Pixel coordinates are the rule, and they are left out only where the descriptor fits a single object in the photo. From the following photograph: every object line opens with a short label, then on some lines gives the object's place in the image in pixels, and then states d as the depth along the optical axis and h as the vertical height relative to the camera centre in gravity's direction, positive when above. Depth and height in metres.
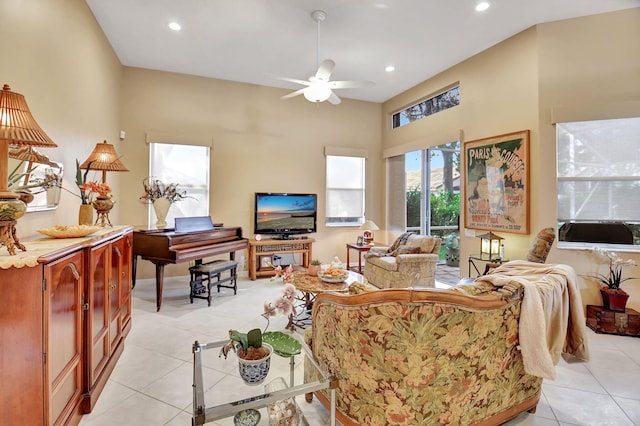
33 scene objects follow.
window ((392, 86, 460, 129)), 4.88 +1.93
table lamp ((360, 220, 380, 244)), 5.75 -0.30
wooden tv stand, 5.09 -0.65
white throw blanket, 1.54 -0.57
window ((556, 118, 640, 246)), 3.40 +0.39
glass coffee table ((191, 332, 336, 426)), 1.26 -0.94
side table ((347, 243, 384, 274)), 5.39 -0.63
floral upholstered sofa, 1.36 -0.68
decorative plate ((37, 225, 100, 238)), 1.84 -0.11
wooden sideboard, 1.28 -0.59
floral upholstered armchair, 4.21 -0.73
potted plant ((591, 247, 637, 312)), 3.18 -0.75
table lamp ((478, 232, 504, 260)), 3.84 -0.41
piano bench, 3.91 -0.82
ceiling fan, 3.31 +1.51
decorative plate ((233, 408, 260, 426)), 1.50 -1.03
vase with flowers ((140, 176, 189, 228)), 4.39 +0.32
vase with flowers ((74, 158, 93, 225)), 2.46 +0.03
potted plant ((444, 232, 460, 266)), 5.93 -0.71
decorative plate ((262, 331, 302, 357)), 1.73 -0.78
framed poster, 3.72 +0.42
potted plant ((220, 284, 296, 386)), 1.47 -0.71
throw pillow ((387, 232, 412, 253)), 4.80 -0.45
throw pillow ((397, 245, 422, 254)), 4.49 -0.55
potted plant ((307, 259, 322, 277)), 3.35 -0.62
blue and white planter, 1.46 -0.77
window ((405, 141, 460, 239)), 5.39 +0.44
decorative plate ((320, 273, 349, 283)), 3.06 -0.67
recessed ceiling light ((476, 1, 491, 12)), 3.23 +2.28
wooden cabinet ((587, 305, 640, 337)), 3.10 -1.14
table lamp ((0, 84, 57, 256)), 1.32 +0.33
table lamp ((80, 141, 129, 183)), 2.78 +0.50
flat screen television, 5.49 -0.01
